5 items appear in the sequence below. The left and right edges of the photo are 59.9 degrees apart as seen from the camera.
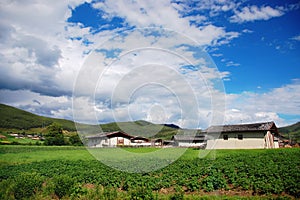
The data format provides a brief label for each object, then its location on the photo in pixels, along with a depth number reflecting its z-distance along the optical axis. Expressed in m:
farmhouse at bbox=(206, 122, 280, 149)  40.37
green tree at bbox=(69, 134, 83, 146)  74.17
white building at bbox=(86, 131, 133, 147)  62.44
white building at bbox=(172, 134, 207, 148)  77.38
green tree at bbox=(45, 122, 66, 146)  73.31
